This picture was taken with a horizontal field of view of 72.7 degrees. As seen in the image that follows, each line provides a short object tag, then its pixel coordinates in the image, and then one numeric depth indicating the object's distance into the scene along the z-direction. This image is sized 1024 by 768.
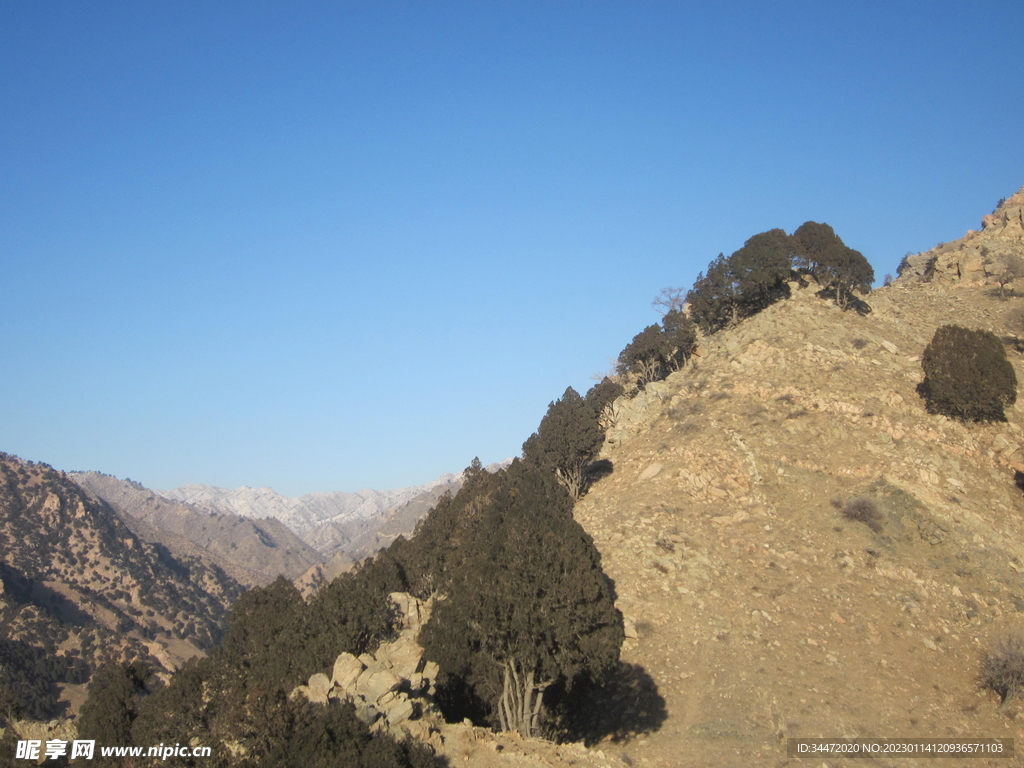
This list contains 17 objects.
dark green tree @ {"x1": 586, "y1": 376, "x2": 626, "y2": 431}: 47.19
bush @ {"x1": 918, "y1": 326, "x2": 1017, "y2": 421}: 37.56
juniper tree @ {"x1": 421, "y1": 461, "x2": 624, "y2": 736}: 20.55
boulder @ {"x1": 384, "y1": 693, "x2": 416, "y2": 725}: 17.33
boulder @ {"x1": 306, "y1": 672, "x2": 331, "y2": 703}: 18.03
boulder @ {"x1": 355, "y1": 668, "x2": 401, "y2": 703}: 18.23
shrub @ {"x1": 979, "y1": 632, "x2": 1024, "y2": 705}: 24.12
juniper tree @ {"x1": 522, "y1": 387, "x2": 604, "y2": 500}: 42.78
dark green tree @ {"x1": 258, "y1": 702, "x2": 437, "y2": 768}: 13.37
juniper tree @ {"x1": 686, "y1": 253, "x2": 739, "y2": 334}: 54.97
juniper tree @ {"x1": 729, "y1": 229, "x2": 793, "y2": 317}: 53.47
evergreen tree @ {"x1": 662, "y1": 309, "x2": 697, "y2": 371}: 53.66
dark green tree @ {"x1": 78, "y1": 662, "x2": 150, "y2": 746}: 18.14
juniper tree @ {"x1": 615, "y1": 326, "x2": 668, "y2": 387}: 54.47
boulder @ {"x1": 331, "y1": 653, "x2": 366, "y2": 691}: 19.31
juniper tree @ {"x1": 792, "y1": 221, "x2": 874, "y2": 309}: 52.44
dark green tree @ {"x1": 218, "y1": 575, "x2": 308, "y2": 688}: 23.83
